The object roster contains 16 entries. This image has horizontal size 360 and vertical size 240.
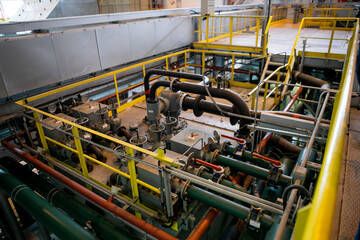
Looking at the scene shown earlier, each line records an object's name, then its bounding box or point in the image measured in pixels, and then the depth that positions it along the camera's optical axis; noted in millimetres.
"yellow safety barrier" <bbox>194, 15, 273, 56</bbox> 8539
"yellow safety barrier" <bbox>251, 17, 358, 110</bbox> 7176
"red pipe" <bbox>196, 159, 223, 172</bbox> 3381
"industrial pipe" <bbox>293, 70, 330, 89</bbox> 7532
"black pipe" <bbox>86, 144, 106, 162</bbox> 4777
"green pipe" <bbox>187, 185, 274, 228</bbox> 2836
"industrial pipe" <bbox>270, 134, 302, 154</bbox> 5611
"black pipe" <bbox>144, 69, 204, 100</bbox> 5086
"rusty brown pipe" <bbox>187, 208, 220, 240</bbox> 3022
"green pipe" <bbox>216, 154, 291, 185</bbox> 3564
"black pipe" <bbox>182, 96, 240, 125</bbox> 5082
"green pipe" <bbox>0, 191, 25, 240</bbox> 4062
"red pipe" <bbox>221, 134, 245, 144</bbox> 4223
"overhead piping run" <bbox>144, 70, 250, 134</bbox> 4742
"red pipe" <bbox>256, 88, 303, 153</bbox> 4810
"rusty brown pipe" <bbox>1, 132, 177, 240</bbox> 3033
